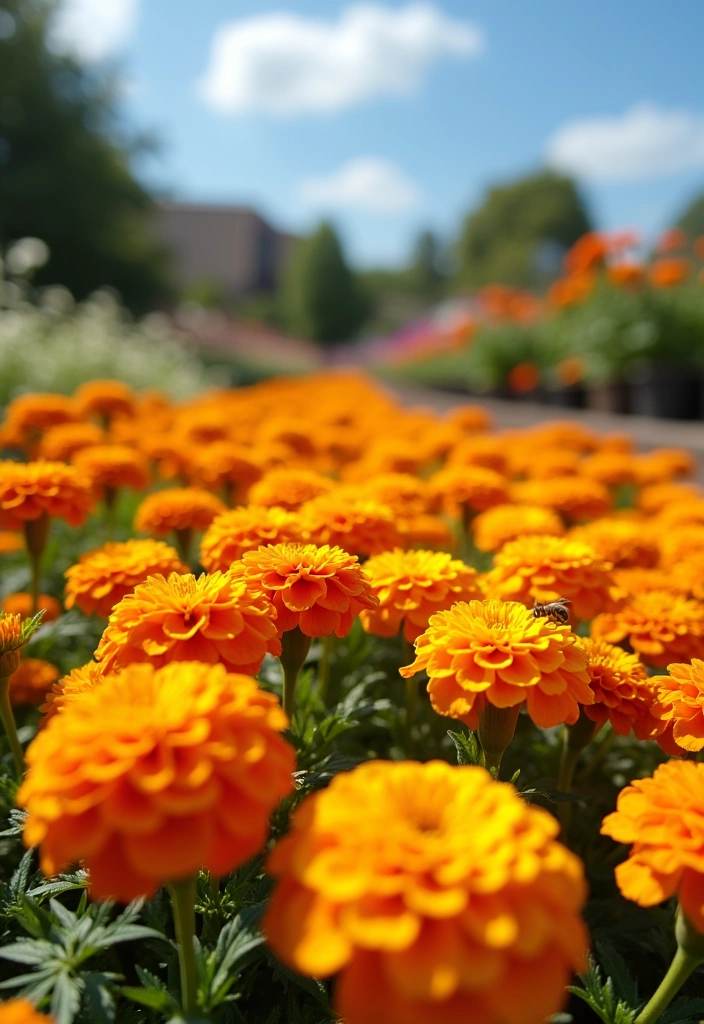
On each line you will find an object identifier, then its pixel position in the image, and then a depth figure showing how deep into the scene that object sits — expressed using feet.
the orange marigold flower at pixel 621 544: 1.53
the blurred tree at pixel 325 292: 79.96
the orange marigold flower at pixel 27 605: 1.63
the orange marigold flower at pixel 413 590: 1.14
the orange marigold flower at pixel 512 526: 1.53
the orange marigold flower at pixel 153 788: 0.66
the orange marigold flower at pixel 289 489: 1.60
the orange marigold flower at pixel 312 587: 1.00
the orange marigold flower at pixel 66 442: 2.01
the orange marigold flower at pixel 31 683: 1.43
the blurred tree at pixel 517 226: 100.96
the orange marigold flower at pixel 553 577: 1.22
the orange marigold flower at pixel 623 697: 1.06
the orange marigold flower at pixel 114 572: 1.20
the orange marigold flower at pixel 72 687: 0.89
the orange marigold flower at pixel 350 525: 1.30
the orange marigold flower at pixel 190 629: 0.89
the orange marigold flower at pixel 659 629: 1.20
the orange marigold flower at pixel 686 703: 0.94
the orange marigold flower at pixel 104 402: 2.68
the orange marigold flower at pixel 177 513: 1.59
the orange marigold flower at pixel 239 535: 1.20
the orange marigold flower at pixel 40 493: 1.41
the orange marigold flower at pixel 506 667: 0.89
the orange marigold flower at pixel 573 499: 1.86
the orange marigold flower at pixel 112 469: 1.81
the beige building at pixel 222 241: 106.64
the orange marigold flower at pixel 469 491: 1.84
